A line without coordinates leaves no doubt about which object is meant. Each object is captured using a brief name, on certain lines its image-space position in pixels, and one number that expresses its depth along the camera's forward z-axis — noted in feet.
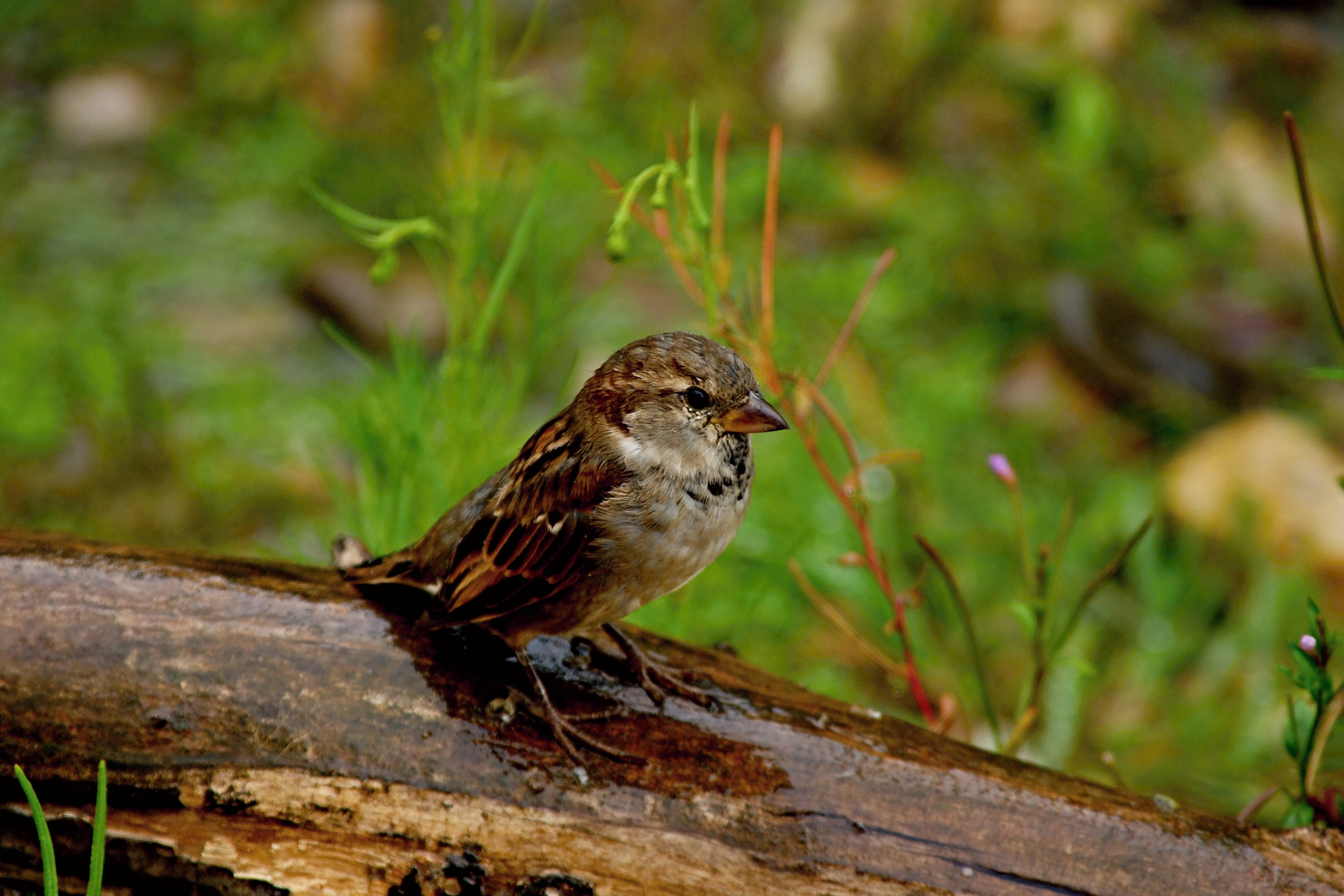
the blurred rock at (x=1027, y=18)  44.96
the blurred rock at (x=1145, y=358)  34.50
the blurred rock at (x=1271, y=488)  29.45
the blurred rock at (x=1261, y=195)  39.88
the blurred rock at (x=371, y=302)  36.50
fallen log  14.87
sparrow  16.14
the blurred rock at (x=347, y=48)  43.55
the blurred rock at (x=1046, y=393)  34.19
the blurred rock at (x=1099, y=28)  44.50
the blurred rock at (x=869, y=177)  40.98
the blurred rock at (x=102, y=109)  42.52
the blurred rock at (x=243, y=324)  35.76
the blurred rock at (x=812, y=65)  43.29
